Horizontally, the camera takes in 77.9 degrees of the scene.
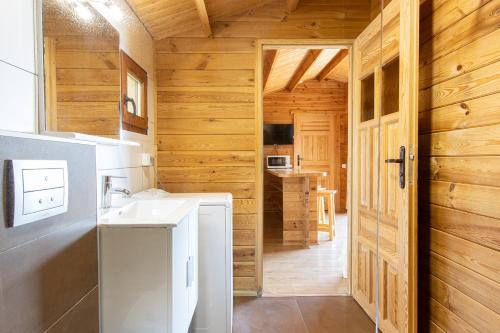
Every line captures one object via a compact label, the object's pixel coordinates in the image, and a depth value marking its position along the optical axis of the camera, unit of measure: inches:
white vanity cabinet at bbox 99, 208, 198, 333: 47.5
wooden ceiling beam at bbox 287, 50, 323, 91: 180.2
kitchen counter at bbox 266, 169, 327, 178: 156.4
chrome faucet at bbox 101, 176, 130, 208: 57.8
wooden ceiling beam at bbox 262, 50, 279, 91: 161.9
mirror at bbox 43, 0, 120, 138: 42.4
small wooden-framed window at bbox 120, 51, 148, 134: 73.4
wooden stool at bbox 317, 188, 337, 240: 171.6
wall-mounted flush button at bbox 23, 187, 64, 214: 29.3
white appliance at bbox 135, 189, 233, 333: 81.0
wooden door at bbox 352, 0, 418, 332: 60.9
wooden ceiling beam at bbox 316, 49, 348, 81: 190.4
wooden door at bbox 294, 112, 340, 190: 261.9
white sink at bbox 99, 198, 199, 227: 48.4
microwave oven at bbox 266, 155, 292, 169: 245.6
